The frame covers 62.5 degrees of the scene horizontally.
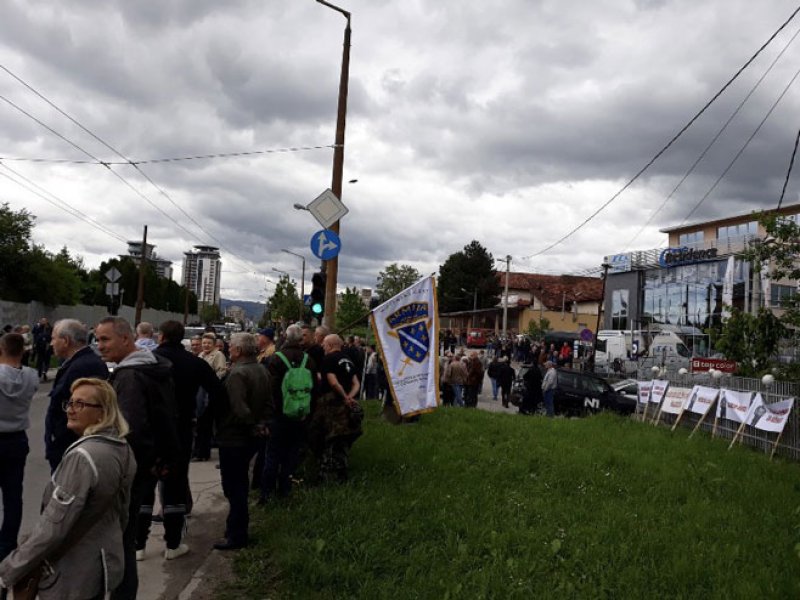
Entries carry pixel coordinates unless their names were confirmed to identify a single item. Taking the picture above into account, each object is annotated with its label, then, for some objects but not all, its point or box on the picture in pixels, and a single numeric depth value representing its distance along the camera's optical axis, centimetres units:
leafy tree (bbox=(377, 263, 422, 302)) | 8981
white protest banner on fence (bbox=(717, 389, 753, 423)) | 1241
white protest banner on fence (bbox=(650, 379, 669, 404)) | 1587
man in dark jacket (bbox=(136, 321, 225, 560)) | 547
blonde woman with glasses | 284
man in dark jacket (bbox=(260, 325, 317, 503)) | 681
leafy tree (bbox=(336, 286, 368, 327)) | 4593
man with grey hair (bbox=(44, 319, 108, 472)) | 455
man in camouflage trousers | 725
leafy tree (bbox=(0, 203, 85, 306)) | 3177
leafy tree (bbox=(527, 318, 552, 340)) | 5824
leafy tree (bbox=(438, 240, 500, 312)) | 8450
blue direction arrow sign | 1133
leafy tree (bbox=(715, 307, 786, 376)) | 1253
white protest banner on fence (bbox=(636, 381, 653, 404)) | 1667
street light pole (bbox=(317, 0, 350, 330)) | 1263
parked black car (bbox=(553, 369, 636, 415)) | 1942
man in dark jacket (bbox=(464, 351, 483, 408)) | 1992
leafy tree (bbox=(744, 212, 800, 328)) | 1135
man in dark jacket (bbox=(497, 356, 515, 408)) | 2216
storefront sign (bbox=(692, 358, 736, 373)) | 1437
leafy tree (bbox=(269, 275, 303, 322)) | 7481
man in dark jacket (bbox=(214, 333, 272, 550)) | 576
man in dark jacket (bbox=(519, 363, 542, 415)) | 1861
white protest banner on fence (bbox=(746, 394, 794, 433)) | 1118
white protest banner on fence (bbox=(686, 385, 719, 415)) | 1365
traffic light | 1216
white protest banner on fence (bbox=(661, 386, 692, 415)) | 1475
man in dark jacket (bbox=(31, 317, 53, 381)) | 1908
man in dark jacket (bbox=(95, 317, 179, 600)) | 422
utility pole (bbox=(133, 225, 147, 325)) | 3708
